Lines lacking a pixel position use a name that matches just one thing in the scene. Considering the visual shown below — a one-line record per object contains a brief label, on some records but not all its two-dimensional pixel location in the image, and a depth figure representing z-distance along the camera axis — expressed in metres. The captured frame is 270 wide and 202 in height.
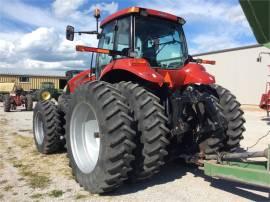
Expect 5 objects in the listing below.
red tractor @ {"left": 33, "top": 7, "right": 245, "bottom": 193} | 2.91
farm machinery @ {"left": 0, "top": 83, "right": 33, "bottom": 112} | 14.05
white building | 14.86
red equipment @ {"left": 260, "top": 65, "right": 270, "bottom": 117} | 9.87
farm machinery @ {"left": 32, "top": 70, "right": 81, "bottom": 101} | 5.78
